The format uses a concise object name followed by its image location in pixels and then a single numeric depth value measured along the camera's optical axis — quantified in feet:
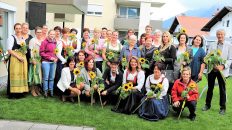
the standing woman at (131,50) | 16.85
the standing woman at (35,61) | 16.86
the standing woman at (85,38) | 18.26
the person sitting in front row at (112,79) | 16.42
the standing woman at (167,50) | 16.06
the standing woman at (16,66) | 16.35
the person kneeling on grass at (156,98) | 15.16
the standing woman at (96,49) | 17.88
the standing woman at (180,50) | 16.36
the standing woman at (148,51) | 16.70
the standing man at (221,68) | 16.44
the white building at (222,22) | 72.74
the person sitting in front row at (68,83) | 16.71
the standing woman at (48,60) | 16.92
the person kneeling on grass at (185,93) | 15.01
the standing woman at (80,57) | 16.70
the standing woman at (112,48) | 17.41
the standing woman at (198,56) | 16.99
